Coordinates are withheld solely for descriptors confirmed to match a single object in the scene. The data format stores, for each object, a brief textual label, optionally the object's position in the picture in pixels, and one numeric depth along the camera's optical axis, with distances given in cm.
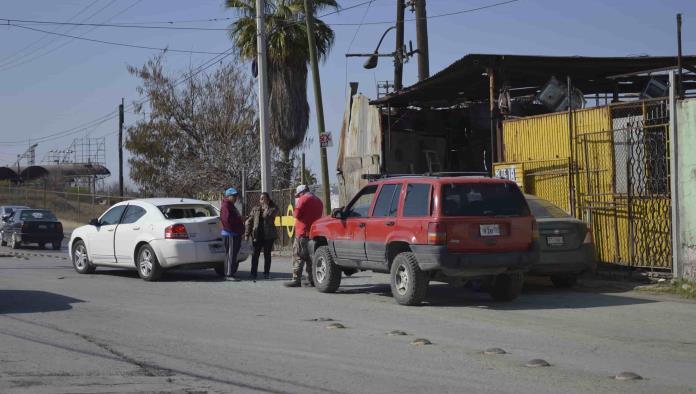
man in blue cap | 1664
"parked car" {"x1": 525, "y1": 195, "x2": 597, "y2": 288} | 1410
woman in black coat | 1672
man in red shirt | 1555
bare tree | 3969
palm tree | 3341
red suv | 1234
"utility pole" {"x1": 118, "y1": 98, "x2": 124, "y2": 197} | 4475
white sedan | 1655
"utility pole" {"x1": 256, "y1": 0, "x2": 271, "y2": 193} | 2347
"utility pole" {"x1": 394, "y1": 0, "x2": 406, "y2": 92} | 2842
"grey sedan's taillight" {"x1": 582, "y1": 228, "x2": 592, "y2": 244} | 1437
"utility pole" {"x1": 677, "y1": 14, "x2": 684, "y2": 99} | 1512
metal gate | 1493
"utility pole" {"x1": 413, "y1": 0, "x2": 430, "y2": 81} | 2788
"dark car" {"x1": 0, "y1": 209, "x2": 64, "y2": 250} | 3316
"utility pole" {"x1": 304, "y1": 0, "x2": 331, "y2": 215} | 2320
